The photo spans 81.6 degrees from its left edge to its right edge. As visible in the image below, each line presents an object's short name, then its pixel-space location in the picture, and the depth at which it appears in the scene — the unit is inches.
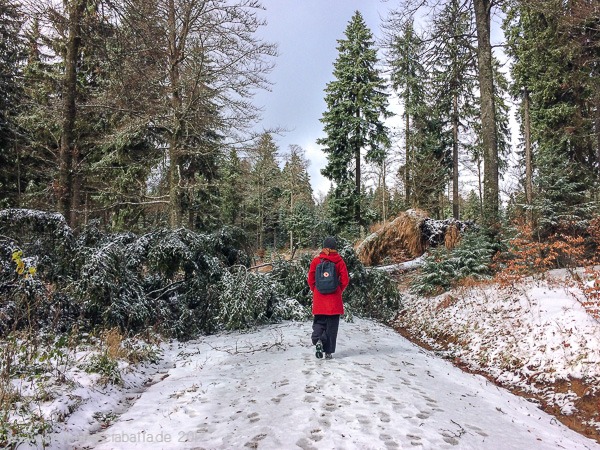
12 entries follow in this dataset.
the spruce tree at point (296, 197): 1329.5
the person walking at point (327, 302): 206.2
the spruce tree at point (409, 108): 882.1
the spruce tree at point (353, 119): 894.4
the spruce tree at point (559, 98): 410.6
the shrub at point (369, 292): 380.8
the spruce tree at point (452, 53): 433.1
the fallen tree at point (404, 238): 563.2
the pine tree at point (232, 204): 1259.2
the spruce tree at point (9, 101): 453.4
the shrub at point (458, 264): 381.1
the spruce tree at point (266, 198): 1283.7
